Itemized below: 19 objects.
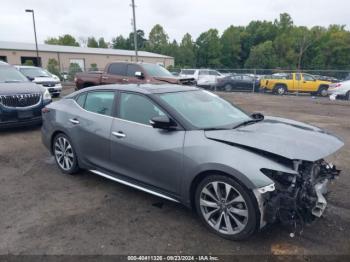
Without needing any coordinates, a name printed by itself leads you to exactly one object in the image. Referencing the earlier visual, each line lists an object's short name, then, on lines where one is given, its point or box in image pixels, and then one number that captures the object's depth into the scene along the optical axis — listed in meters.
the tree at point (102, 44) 89.69
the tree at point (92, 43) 89.19
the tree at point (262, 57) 62.31
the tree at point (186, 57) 67.69
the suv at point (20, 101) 7.23
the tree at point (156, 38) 78.31
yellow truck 18.70
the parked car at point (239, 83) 20.90
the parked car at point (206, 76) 23.05
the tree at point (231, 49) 71.75
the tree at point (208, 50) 69.88
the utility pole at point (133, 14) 27.95
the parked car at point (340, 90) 15.09
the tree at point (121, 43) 83.50
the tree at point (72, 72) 31.14
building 38.78
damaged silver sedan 2.91
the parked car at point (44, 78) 14.53
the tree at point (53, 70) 30.28
